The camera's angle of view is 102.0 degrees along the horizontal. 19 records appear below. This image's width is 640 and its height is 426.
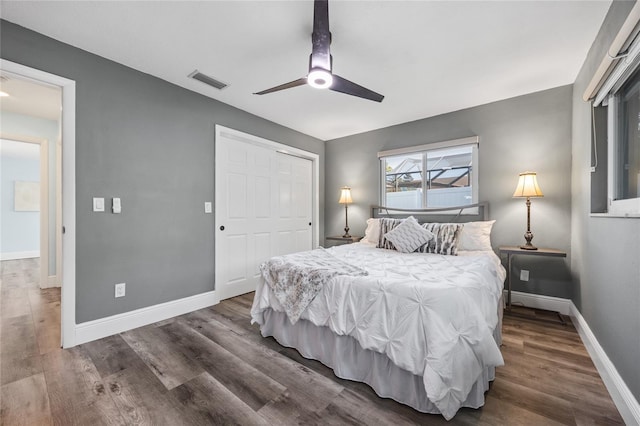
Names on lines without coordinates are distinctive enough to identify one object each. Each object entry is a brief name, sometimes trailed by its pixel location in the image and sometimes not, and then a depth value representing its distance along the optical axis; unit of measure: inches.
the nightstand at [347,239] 167.3
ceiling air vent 105.8
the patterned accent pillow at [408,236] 117.6
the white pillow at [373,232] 142.9
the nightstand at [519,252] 104.3
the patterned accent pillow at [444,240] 114.3
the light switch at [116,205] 96.5
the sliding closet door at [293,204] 168.2
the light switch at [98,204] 92.2
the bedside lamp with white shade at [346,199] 175.9
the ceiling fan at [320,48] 65.3
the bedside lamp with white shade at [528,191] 112.3
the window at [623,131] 61.6
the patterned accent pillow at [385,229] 127.0
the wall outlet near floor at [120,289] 97.6
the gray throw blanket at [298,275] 76.2
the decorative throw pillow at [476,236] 115.9
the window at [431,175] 139.7
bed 53.7
